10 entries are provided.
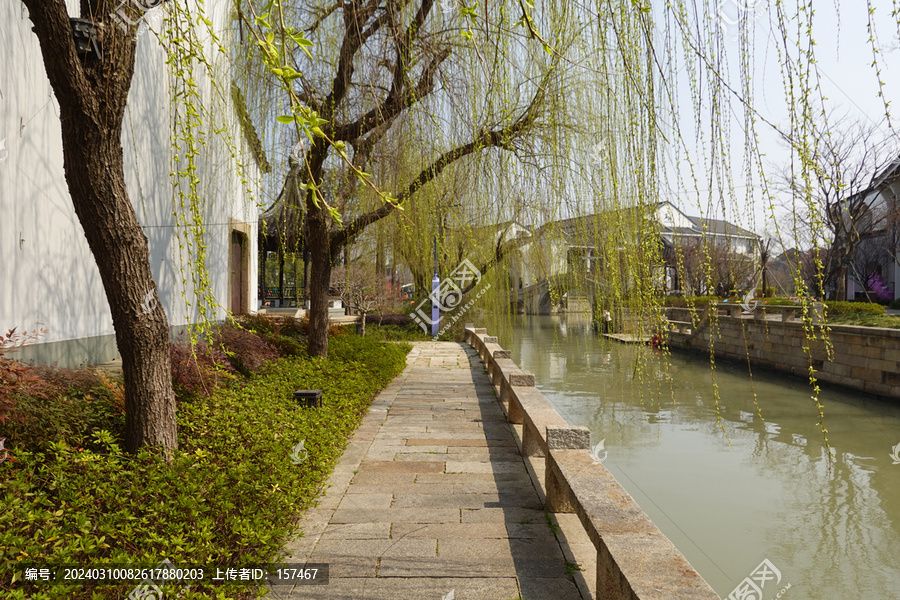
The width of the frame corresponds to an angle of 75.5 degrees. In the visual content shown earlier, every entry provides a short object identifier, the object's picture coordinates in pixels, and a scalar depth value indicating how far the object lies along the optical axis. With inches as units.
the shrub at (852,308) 554.9
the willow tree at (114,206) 114.8
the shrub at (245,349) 245.0
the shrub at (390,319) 785.4
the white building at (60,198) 177.0
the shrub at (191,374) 181.2
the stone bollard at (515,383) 227.8
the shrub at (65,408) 122.0
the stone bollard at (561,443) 137.0
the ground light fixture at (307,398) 214.5
